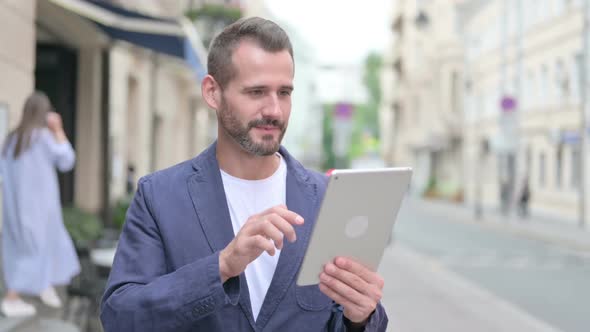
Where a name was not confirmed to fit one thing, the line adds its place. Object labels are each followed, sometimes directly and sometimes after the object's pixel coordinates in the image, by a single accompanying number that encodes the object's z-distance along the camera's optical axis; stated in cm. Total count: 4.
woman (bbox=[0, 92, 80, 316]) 675
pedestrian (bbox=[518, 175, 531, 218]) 3057
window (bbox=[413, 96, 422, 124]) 6743
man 196
